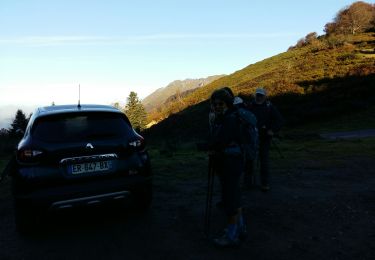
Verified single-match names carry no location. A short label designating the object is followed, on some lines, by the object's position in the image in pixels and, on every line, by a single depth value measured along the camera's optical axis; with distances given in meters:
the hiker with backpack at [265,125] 7.76
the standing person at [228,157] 4.75
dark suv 5.35
